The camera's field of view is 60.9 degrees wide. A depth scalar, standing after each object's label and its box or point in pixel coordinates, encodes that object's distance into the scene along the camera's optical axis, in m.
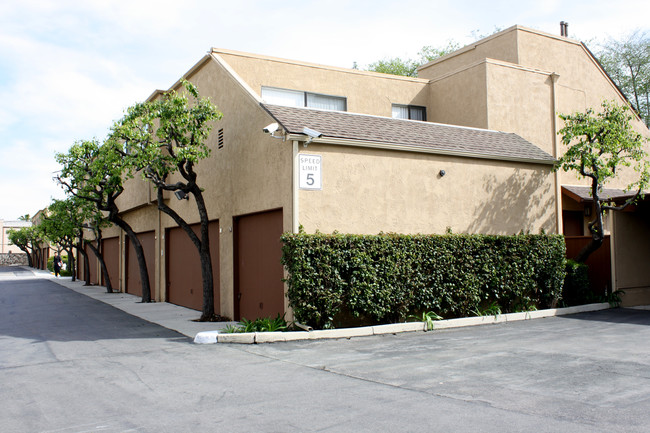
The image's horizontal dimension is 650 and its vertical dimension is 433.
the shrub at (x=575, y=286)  15.38
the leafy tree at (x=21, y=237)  62.92
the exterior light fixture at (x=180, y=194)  15.91
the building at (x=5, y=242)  97.94
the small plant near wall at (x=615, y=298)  15.45
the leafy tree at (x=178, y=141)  13.45
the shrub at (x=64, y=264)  48.53
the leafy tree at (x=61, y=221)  29.42
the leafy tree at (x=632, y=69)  33.91
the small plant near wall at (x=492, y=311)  13.34
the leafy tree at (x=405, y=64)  43.00
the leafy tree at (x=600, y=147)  14.67
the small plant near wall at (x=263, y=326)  11.16
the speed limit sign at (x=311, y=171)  11.74
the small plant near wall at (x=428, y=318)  12.11
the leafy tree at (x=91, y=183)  20.16
